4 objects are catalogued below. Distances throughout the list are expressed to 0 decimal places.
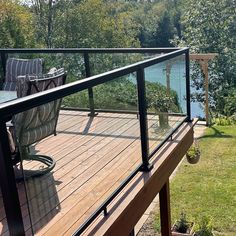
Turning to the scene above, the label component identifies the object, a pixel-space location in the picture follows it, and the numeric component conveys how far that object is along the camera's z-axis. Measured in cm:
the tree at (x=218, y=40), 1165
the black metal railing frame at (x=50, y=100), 124
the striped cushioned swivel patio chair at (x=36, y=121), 147
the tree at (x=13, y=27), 1016
